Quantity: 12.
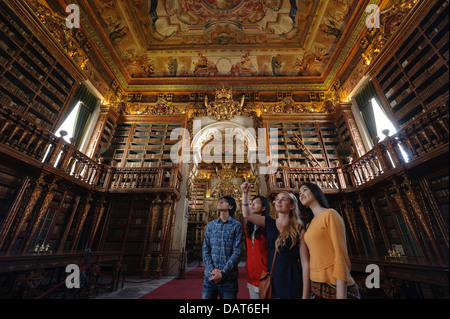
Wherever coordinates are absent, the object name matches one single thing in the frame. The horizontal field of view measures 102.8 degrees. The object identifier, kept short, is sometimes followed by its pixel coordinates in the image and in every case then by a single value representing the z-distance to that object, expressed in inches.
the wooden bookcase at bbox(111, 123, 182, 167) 248.7
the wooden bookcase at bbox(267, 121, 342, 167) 244.5
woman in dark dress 52.3
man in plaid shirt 61.7
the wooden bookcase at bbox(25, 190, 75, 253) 151.9
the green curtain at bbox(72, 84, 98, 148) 221.0
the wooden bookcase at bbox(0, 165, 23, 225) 126.4
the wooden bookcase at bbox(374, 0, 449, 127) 135.5
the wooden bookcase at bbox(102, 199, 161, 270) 192.1
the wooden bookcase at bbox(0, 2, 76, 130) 148.2
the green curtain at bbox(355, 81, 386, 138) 213.1
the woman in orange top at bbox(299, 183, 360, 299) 44.7
